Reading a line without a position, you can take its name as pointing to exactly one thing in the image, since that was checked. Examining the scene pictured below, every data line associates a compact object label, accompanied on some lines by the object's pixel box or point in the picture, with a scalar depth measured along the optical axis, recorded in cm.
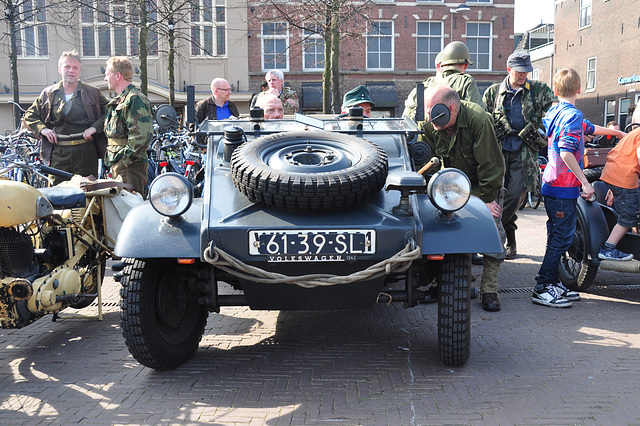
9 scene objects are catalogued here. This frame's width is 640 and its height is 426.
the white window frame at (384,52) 2941
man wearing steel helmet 552
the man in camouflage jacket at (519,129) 599
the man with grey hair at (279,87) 779
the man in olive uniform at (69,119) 623
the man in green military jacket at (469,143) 474
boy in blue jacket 504
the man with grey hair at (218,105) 771
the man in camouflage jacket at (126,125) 590
